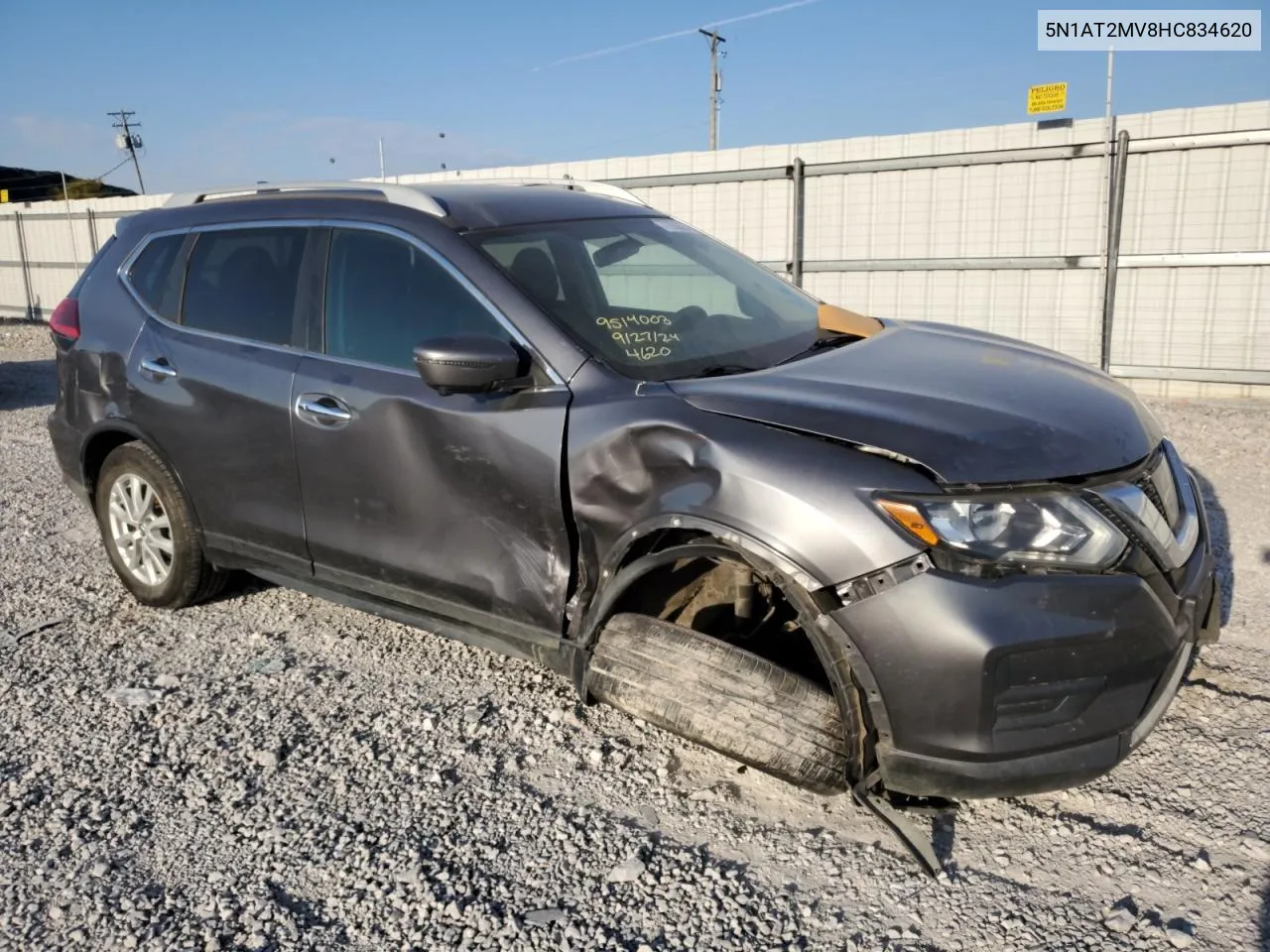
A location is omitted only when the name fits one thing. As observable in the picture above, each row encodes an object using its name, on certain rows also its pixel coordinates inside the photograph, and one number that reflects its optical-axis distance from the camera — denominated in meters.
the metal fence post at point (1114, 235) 9.56
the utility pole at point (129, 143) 36.95
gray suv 2.48
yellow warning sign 9.98
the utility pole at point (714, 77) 37.50
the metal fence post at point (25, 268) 21.70
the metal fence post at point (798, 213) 11.48
